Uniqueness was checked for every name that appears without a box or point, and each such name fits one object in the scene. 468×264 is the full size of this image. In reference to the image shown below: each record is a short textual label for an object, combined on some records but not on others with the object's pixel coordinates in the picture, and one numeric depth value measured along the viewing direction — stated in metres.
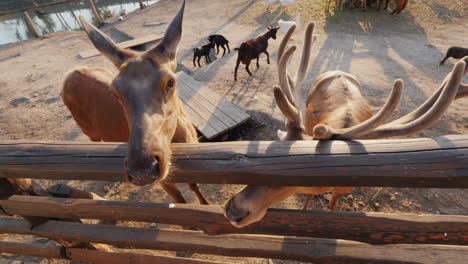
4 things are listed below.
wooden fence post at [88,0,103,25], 15.06
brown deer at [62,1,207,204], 1.39
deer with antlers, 1.43
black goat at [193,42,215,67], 8.34
